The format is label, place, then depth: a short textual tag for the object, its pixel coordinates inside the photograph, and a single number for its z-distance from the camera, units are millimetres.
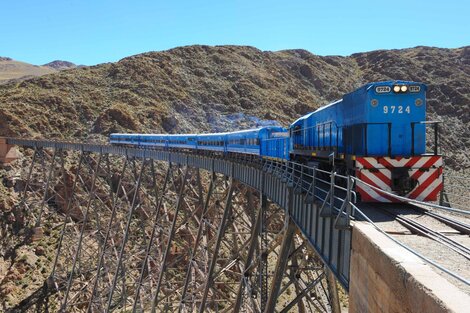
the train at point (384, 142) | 9242
